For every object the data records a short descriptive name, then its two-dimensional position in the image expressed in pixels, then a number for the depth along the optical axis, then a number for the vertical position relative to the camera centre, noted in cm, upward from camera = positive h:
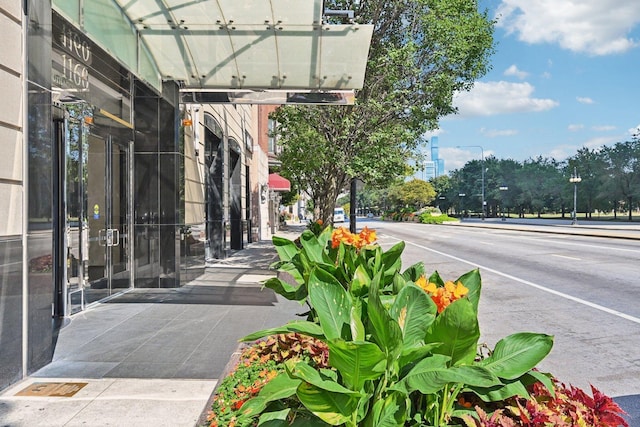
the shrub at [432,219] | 6250 -189
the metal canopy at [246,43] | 869 +297
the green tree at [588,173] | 6494 +381
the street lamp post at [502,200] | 8838 +42
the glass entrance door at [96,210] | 802 -7
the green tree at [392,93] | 1534 +356
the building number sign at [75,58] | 709 +219
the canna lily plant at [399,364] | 204 -68
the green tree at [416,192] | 8225 +185
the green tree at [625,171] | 6038 +373
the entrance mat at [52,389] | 456 -166
